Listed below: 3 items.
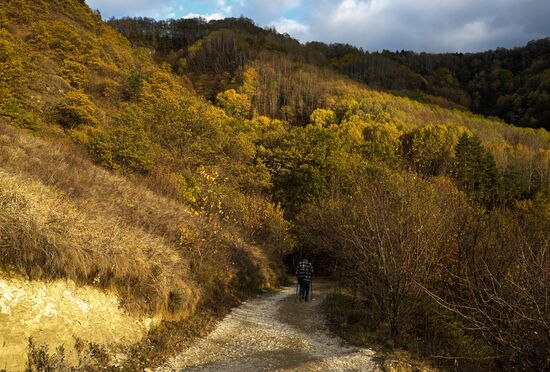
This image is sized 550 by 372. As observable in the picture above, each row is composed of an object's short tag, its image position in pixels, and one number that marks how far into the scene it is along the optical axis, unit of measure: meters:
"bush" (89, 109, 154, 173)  22.11
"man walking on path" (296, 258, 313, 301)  15.63
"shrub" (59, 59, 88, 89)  45.31
